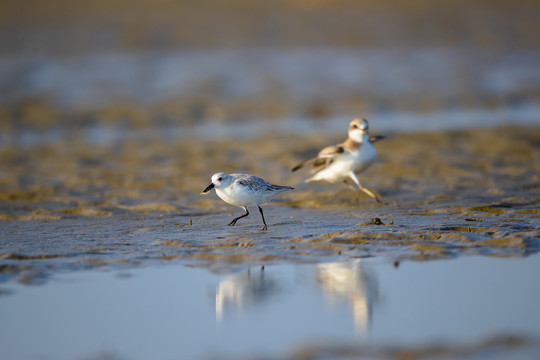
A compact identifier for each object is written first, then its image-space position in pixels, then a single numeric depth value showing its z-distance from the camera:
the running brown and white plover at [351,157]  23.50
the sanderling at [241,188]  18.91
